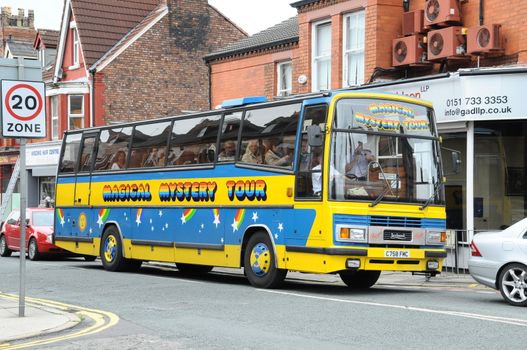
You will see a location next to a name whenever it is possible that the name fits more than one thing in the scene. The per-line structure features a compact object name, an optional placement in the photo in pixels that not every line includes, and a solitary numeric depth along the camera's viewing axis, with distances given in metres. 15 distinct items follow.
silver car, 12.81
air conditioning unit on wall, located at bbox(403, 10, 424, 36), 21.72
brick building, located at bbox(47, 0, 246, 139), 40.72
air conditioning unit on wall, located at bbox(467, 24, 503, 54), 19.39
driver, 14.05
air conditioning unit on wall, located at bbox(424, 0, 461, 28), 20.47
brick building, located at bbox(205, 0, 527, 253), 19.08
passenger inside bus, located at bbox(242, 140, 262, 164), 15.52
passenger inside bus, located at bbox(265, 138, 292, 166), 14.84
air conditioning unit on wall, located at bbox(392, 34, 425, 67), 21.30
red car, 25.05
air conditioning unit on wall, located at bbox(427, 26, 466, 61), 20.12
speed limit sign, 11.26
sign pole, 11.34
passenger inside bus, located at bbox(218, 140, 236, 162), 16.25
